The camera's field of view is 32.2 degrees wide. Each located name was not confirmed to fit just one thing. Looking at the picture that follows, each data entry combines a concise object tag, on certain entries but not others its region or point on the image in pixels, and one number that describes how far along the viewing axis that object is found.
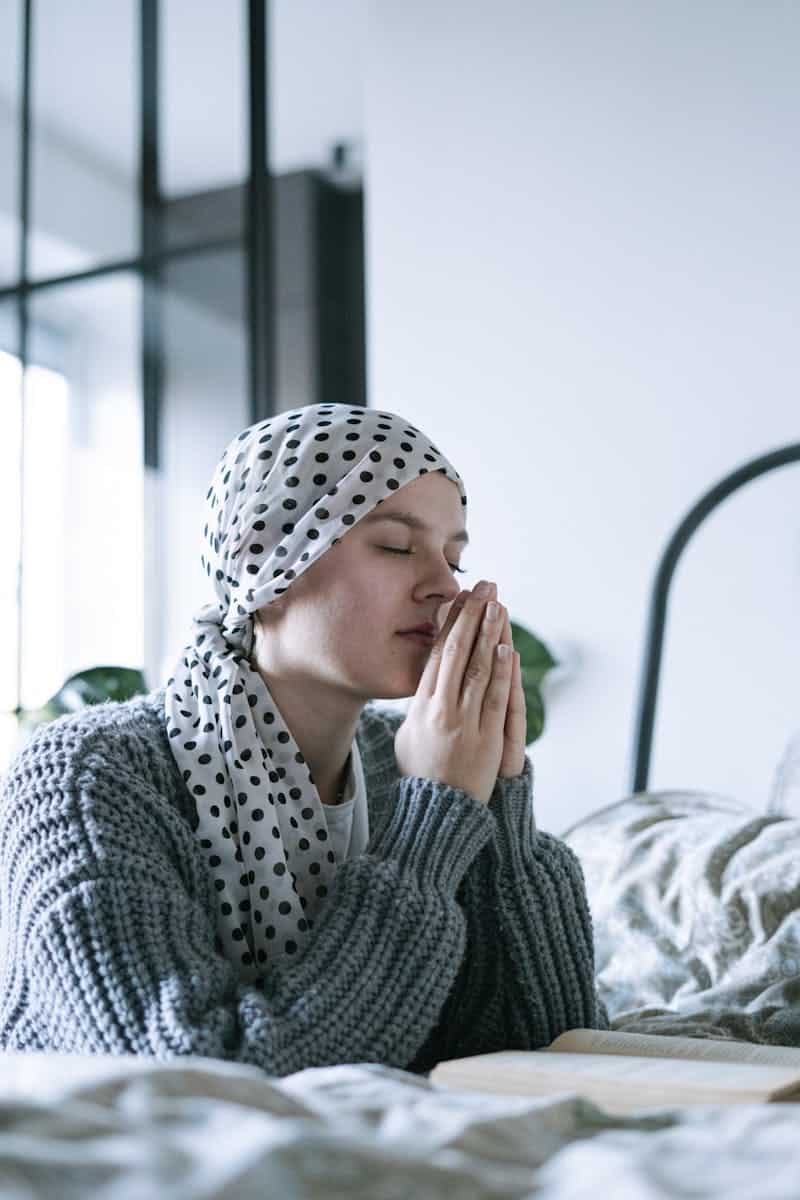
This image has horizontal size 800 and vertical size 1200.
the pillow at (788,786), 2.12
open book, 0.84
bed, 0.50
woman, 1.05
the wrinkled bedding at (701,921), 1.46
